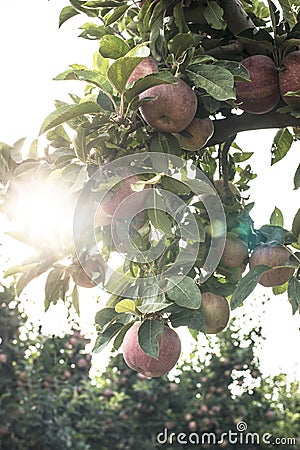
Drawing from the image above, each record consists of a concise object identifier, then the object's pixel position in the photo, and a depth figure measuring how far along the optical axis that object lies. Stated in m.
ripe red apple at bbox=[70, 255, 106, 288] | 1.73
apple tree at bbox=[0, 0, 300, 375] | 1.53
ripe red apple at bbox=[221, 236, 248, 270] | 1.76
